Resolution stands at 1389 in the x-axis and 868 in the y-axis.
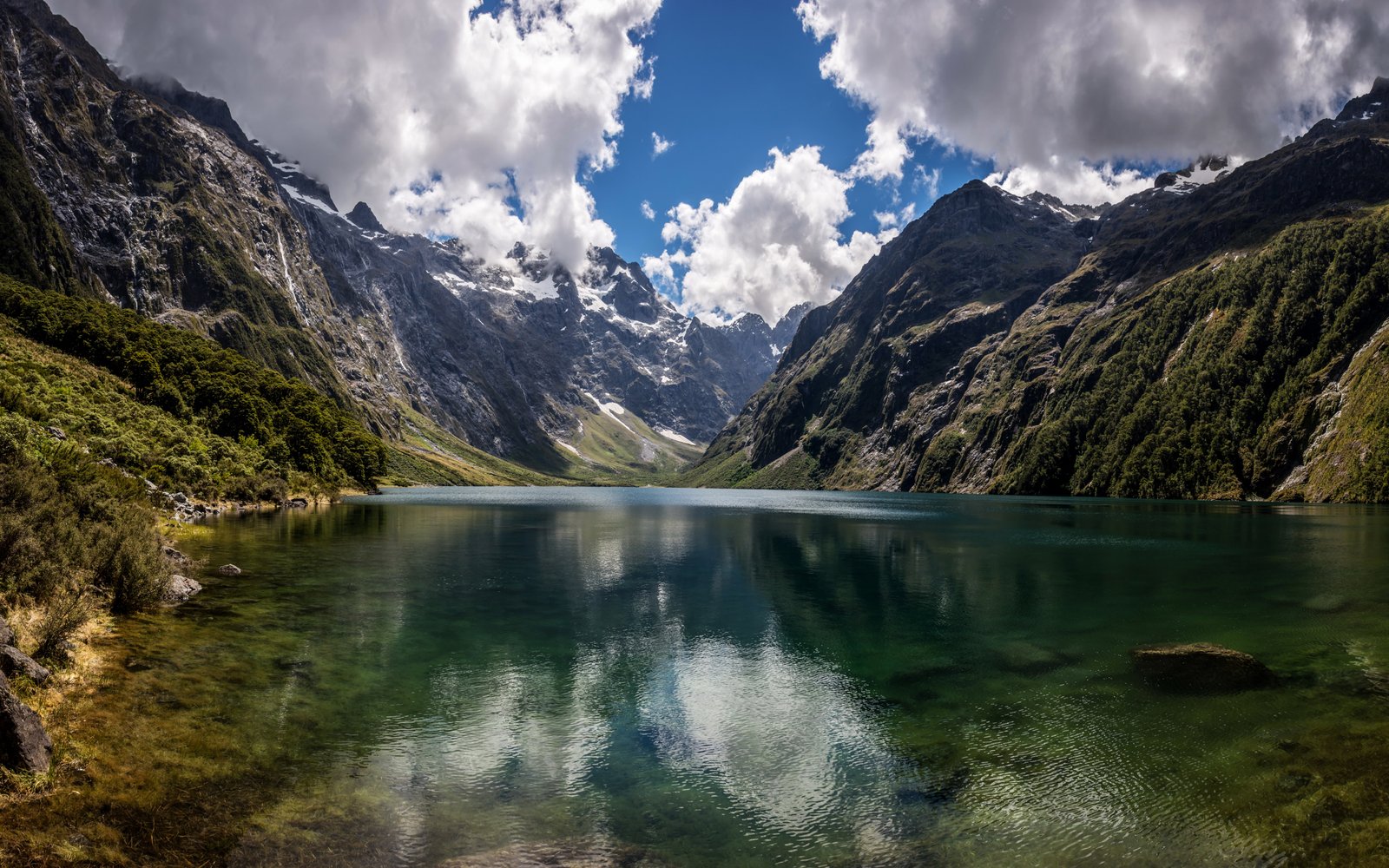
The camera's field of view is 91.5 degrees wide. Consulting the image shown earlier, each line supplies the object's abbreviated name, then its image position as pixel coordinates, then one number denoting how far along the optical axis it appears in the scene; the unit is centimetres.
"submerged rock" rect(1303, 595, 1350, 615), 3938
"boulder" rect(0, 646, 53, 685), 1806
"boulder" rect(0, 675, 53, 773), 1430
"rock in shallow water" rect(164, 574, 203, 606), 3381
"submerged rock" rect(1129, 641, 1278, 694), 2600
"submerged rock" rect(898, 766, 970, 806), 1728
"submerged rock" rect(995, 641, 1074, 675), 2934
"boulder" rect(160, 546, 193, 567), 4148
